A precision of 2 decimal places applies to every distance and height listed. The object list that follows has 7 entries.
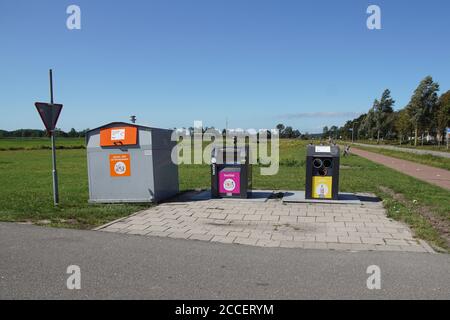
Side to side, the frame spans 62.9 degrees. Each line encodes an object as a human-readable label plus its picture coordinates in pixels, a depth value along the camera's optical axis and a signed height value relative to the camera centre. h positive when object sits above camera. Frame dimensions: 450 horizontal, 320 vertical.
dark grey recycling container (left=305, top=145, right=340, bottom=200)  8.65 -0.83
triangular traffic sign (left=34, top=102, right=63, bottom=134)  8.01 +0.64
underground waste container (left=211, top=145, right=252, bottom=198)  9.09 -0.81
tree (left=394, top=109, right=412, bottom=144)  70.81 +2.74
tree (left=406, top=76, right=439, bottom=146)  63.91 +6.15
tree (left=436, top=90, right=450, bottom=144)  59.48 +3.60
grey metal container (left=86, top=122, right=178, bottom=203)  8.48 -0.52
